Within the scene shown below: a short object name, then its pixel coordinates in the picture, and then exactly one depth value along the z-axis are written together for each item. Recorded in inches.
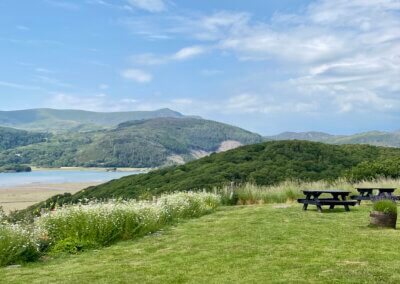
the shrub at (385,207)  444.1
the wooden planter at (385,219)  443.5
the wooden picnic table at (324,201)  590.6
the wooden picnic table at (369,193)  649.0
